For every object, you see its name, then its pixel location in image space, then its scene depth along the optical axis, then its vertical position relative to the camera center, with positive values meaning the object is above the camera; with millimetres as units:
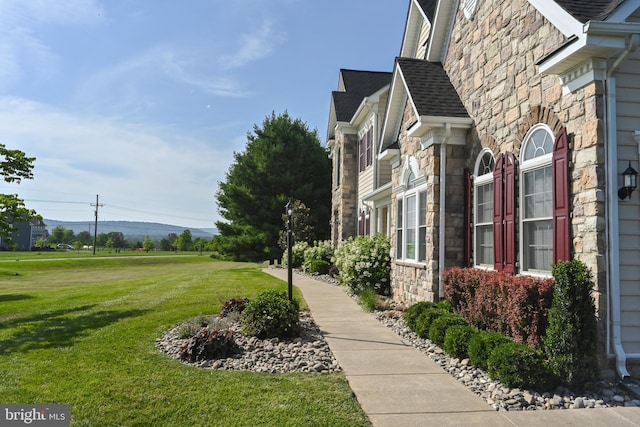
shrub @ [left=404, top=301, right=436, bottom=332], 8195 -1140
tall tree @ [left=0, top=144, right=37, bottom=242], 11445 +1474
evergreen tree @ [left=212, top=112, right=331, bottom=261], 32594 +4232
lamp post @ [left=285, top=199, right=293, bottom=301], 8695 +55
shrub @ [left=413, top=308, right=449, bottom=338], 7582 -1179
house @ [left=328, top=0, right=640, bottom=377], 5250 +1474
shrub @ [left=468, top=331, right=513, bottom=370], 5736 -1211
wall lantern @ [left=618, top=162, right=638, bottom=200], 5212 +768
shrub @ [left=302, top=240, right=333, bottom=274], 19516 -554
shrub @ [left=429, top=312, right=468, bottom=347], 7043 -1179
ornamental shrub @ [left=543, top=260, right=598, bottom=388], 5027 -848
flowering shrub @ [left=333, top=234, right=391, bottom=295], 12333 -549
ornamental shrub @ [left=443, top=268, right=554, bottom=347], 5723 -719
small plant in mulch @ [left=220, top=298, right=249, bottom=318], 9109 -1243
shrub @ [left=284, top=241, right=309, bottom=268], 22094 -420
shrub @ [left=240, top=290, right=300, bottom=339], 7422 -1191
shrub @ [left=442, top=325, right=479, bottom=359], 6355 -1271
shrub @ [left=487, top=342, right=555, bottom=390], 5062 -1306
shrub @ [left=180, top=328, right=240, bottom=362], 6266 -1406
